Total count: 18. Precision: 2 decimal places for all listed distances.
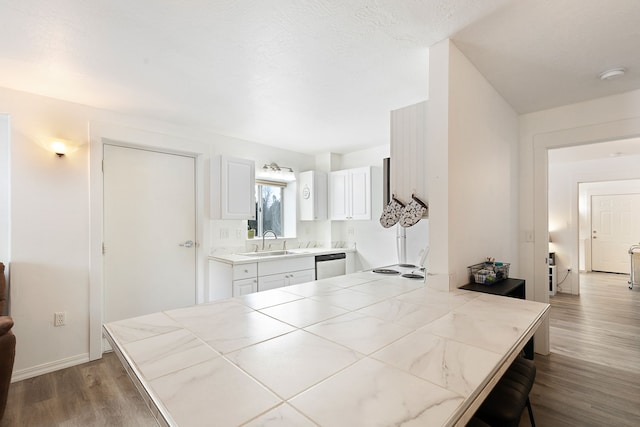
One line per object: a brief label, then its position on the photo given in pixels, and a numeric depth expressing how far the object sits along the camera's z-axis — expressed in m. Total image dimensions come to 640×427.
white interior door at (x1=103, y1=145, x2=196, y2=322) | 2.95
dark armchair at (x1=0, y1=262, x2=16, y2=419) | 1.81
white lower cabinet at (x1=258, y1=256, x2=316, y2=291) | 3.37
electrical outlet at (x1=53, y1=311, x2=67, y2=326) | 2.55
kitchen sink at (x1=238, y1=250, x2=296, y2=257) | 3.81
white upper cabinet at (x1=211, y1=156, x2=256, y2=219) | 3.48
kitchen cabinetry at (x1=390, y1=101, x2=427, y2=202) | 2.01
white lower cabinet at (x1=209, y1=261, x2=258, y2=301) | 3.13
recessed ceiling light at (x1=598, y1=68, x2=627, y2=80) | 2.04
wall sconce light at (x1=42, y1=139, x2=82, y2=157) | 2.55
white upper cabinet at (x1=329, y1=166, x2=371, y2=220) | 4.07
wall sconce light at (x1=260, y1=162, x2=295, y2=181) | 4.13
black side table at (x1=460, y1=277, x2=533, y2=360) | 1.70
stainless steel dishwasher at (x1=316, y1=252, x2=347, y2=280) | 3.96
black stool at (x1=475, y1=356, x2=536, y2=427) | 1.12
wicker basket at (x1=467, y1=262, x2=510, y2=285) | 1.88
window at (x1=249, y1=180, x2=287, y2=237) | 4.24
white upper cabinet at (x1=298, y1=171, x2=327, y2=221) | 4.37
